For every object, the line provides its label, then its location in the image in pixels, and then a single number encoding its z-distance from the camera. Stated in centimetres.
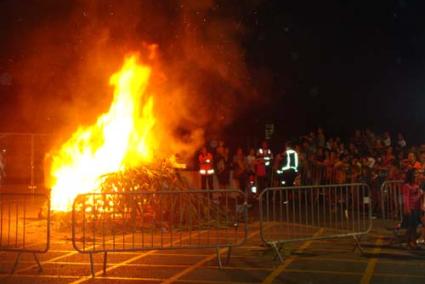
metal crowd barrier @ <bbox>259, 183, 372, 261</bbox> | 1087
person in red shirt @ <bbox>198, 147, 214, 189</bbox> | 1703
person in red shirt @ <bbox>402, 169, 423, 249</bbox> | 995
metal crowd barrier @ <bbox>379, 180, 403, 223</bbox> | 1173
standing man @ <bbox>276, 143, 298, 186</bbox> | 1666
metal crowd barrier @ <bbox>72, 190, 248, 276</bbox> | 1059
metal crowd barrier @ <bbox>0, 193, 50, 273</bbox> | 848
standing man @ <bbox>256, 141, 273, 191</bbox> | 1753
